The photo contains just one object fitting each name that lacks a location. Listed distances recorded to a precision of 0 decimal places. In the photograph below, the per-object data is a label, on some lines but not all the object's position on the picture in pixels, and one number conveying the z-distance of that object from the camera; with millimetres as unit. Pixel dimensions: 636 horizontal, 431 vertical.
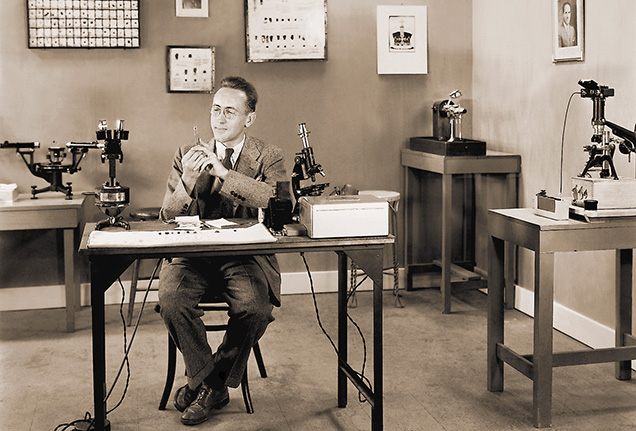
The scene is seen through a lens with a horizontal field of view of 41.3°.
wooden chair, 3727
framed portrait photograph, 4645
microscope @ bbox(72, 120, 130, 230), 3488
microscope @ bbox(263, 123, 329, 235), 3416
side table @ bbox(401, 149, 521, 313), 5371
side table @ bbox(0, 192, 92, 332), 5020
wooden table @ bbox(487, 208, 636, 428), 3523
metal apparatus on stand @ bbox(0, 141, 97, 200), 5320
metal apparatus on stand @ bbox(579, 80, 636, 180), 3719
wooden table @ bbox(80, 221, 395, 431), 3078
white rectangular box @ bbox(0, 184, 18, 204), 5121
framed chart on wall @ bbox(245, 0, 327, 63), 5766
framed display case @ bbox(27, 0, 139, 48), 5480
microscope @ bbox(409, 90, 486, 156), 5383
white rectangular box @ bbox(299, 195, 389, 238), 3238
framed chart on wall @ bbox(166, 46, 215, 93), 5680
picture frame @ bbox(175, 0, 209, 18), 5676
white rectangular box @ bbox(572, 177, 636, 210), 3596
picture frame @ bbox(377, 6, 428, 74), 5973
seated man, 3516
